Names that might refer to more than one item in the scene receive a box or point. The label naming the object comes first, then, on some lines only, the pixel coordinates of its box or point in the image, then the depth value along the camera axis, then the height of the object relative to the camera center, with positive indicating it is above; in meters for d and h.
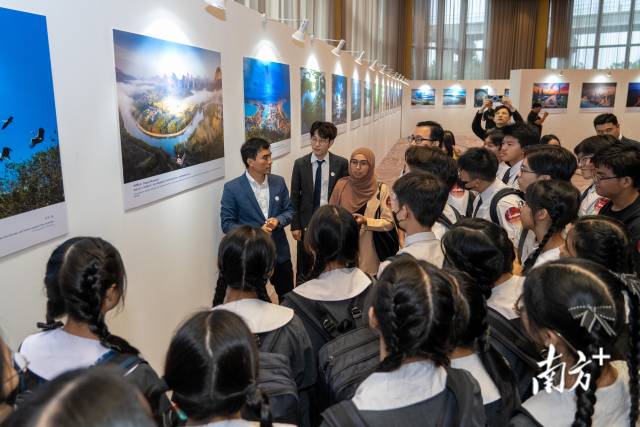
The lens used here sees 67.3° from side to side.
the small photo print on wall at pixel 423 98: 26.28 +0.39
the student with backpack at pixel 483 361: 1.77 -0.94
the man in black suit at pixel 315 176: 4.95 -0.70
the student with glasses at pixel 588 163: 4.07 -0.55
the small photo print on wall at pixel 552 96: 18.98 +0.32
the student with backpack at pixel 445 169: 3.68 -0.48
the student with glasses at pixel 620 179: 3.28 -0.52
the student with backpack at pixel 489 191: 3.54 -0.66
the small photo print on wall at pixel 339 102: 8.77 +0.08
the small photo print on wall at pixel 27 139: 2.05 -0.14
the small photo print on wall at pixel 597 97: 19.06 +0.26
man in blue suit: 4.05 -0.76
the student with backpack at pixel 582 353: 1.45 -0.76
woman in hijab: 3.88 -0.83
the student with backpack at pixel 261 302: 2.00 -0.82
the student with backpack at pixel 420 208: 2.72 -0.58
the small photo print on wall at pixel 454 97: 25.80 +0.42
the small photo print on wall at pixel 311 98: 6.75 +0.11
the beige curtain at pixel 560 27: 24.92 +3.91
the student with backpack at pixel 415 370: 1.38 -0.78
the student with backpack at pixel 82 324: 1.61 -0.75
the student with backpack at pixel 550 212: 2.83 -0.62
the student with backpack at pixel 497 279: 2.10 -0.80
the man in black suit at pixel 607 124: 6.40 -0.27
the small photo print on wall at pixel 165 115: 2.96 -0.05
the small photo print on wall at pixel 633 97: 19.11 +0.25
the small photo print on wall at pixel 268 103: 4.85 +0.04
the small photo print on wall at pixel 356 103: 10.94 +0.07
